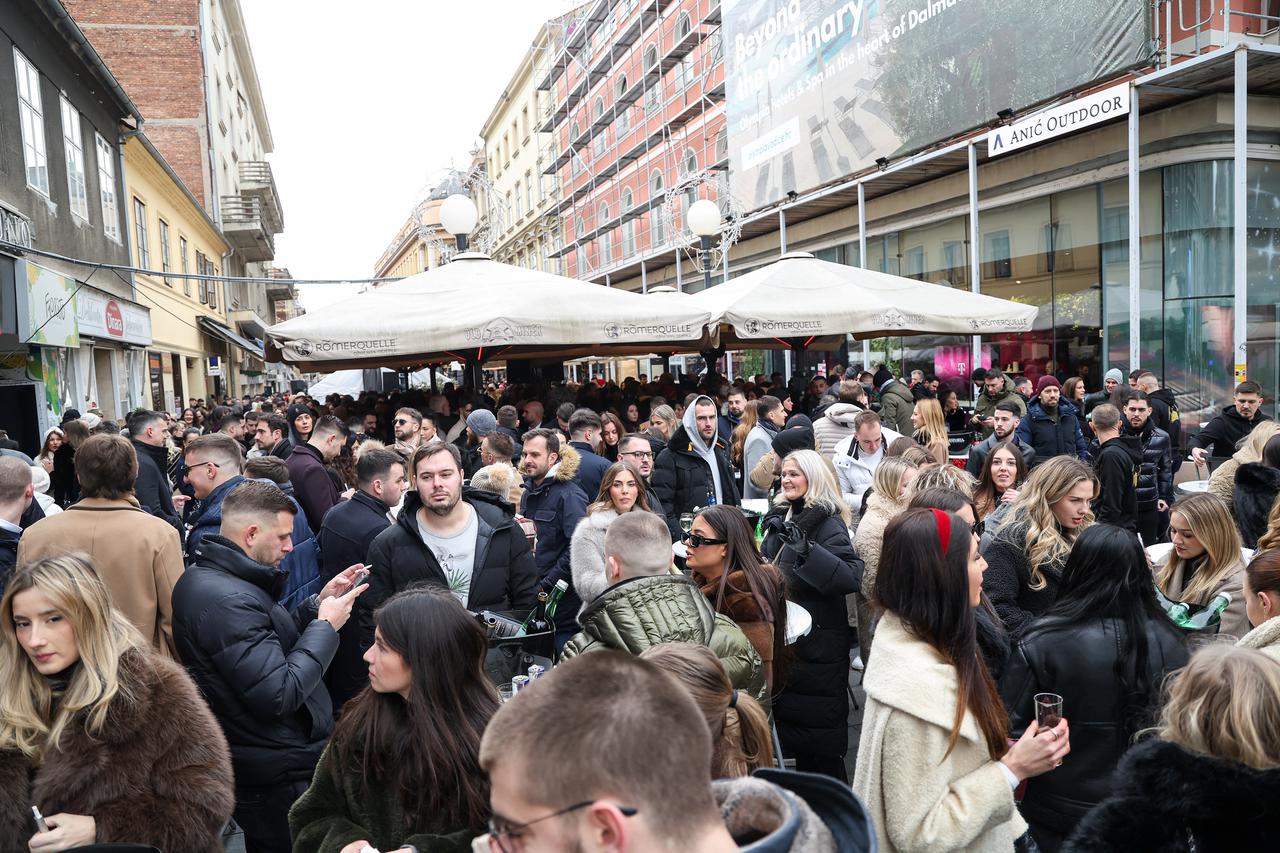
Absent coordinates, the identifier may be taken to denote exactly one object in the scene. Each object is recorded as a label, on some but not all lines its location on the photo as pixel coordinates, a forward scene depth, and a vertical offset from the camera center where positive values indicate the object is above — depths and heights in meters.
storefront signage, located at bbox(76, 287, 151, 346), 14.45 +1.40
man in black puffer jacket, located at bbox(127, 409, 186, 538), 6.94 -0.60
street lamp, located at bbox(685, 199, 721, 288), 13.50 +2.27
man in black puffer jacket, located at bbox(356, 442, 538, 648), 4.38 -0.86
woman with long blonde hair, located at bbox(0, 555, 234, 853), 2.52 -1.00
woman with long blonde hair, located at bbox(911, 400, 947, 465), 8.28 -0.59
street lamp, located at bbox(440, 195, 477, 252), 12.23 +2.27
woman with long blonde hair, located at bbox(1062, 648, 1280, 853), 2.00 -0.99
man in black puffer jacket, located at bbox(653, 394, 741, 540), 6.98 -0.78
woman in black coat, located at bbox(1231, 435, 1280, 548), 5.23 -0.89
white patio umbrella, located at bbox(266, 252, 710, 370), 9.12 +0.62
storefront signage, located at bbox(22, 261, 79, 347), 11.52 +1.20
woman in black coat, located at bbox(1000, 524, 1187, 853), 2.90 -1.05
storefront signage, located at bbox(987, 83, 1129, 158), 13.22 +3.68
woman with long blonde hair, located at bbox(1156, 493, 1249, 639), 4.05 -0.93
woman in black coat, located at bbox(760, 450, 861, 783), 4.29 -1.43
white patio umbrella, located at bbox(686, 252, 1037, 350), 10.29 +0.68
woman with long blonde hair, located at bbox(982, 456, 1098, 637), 4.31 -0.92
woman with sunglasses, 3.84 -0.93
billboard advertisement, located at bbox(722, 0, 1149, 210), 14.97 +6.04
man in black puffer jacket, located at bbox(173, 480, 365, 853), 3.16 -0.98
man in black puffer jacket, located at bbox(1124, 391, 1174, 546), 7.29 -1.04
